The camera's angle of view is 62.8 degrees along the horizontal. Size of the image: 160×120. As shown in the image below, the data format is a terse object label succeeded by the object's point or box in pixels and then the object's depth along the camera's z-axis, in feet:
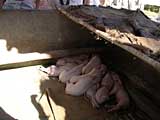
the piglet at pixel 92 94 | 6.21
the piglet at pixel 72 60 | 7.89
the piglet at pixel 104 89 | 6.24
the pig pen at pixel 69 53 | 5.99
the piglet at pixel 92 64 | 7.32
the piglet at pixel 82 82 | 6.57
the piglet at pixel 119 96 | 6.07
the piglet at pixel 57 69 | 7.53
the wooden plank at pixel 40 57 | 7.30
